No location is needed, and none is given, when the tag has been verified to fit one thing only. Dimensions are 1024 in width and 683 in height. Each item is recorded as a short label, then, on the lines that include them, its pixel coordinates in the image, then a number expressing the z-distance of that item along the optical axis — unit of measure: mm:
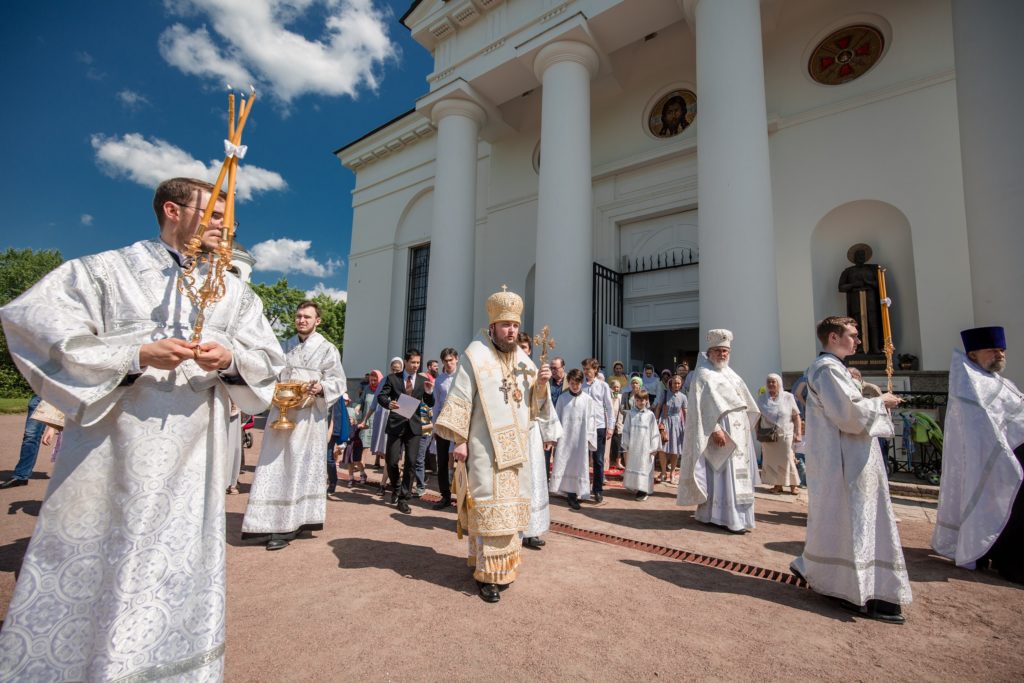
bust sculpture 10148
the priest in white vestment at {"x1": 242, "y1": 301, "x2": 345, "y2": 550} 4484
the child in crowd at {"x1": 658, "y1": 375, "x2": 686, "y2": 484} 9133
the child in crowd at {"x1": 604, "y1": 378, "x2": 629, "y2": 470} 9289
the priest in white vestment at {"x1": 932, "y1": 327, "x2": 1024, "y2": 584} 3984
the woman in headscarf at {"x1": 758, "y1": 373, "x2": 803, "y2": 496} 7535
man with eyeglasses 1618
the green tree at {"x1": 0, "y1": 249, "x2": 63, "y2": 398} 37688
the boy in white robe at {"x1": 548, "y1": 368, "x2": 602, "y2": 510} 6492
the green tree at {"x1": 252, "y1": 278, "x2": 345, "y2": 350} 38625
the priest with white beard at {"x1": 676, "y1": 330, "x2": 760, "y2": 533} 5250
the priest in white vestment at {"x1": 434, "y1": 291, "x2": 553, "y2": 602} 3387
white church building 8562
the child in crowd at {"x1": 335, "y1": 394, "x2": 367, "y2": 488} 7957
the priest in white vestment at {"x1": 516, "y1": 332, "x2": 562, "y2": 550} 4367
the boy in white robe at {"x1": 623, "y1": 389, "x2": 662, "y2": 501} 7125
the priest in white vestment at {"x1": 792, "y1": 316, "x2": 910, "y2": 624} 3180
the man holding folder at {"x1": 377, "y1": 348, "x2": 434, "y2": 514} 6180
